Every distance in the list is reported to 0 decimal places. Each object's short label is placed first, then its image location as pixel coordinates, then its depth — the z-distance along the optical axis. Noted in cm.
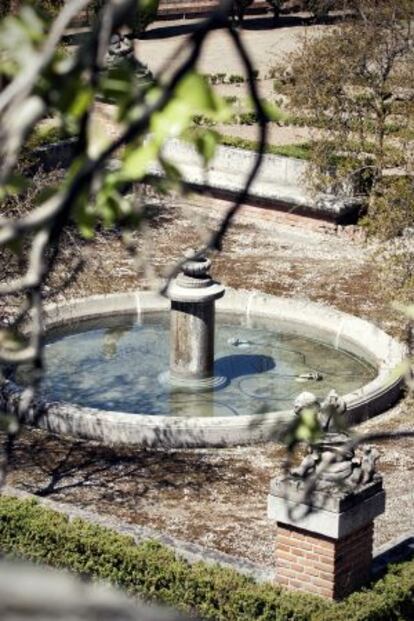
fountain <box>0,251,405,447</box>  2461
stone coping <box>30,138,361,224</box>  3792
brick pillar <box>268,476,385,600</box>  1632
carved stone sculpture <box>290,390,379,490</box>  1639
